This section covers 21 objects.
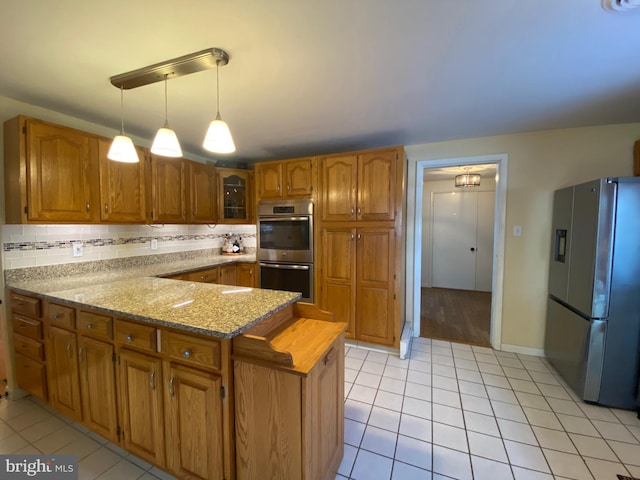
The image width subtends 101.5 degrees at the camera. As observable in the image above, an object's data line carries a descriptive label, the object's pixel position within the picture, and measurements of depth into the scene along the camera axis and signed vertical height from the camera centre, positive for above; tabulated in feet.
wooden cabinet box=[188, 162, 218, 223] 9.75 +1.23
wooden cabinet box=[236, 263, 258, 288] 10.66 -2.04
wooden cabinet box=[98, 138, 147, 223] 7.11 +1.01
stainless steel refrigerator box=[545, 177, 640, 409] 5.88 -1.50
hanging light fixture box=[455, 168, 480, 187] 13.26 +2.47
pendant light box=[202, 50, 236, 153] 4.35 +1.47
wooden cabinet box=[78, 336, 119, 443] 4.63 -2.98
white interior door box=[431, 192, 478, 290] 16.65 -0.84
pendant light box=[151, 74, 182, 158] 4.58 +1.43
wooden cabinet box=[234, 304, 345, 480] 3.38 -2.45
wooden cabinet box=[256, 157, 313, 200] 9.36 +1.73
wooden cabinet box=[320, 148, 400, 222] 8.29 +1.35
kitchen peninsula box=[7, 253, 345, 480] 3.50 -2.31
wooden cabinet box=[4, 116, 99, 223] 5.79 +1.19
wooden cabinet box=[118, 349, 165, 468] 4.14 -2.98
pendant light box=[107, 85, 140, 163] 4.90 +1.38
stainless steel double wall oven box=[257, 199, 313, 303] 9.45 -0.74
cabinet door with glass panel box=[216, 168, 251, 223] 10.94 +1.28
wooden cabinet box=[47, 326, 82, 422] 5.13 -3.05
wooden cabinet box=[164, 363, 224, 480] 3.70 -2.93
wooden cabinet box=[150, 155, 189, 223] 8.45 +1.16
